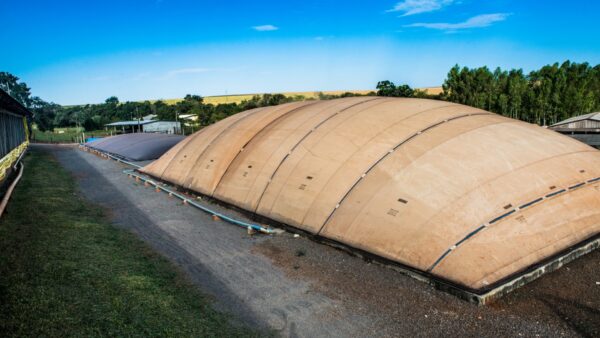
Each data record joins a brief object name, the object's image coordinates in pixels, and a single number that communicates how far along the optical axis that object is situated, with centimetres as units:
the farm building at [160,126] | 8188
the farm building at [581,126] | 3975
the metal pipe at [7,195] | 1361
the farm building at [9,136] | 2143
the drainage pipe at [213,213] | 1307
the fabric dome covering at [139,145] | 3556
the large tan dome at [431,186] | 914
